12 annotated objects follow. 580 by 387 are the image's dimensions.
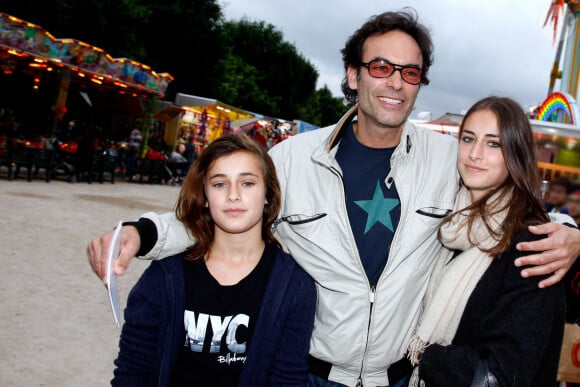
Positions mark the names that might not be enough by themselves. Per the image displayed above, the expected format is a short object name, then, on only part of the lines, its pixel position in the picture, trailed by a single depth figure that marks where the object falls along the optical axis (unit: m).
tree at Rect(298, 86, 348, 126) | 47.00
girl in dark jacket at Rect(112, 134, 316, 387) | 1.84
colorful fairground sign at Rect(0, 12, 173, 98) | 11.84
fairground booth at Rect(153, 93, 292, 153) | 20.77
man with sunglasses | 1.96
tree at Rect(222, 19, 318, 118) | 41.84
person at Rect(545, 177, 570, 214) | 5.74
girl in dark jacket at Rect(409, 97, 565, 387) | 1.58
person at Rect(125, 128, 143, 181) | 16.03
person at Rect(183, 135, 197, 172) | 19.83
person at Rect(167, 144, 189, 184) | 17.68
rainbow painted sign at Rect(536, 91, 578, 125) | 8.70
